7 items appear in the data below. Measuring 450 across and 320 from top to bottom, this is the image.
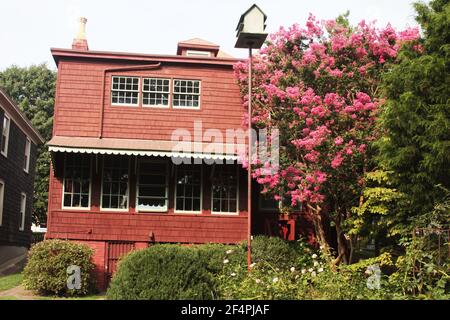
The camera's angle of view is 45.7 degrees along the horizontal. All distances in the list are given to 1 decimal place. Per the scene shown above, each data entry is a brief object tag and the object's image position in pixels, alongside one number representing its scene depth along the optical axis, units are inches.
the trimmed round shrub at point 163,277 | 310.3
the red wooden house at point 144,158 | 665.0
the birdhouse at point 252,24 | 468.1
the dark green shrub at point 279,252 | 570.3
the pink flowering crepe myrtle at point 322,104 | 589.6
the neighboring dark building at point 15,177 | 884.6
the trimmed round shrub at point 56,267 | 571.5
